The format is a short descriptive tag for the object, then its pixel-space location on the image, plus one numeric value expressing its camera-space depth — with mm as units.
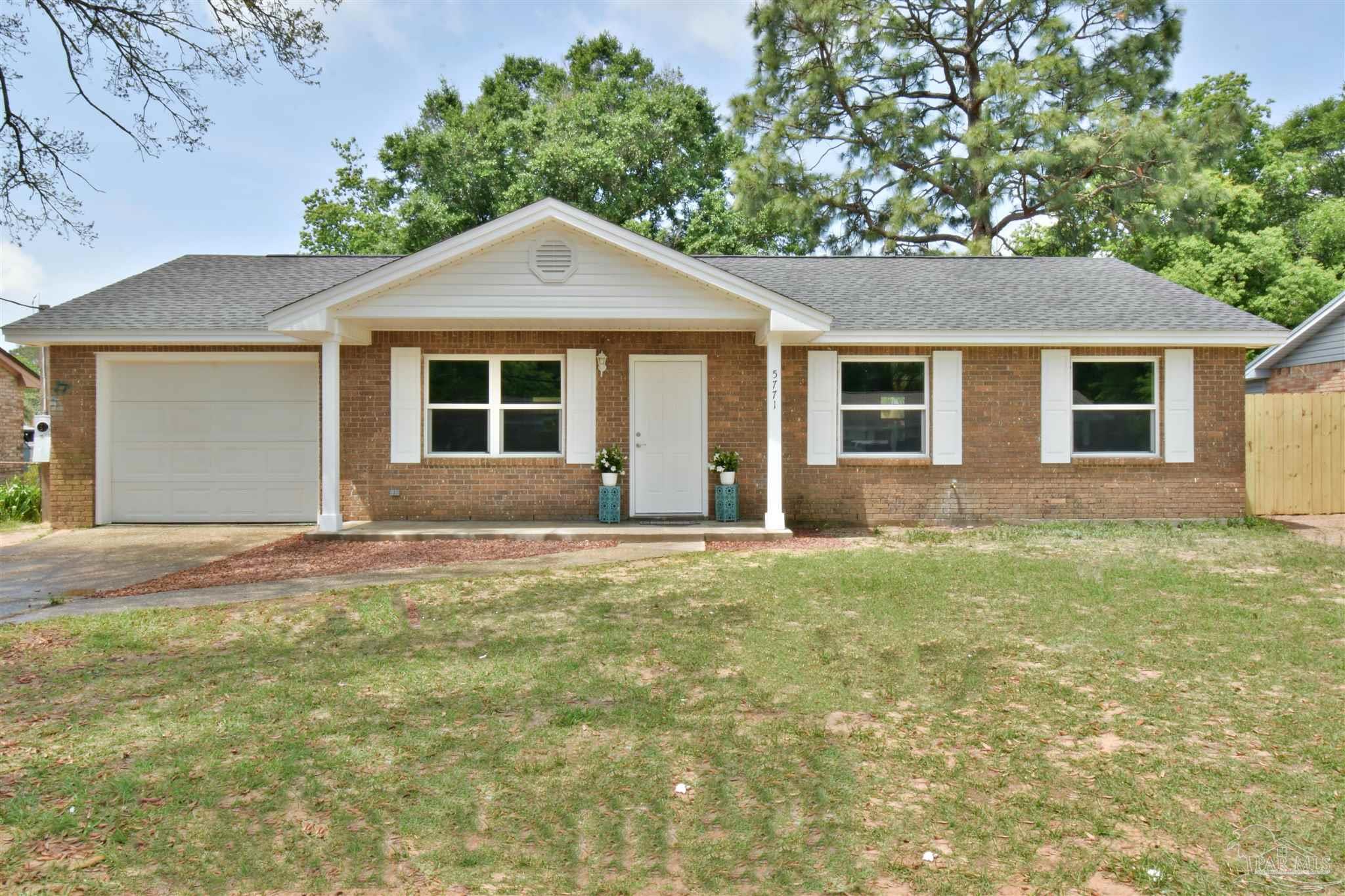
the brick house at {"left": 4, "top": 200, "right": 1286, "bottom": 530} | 12164
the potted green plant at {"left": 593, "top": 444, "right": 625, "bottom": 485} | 11750
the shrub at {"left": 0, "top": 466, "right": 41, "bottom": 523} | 12914
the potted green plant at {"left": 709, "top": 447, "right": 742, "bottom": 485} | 11797
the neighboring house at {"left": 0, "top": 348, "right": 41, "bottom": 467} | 24703
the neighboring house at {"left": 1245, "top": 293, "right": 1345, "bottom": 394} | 17656
